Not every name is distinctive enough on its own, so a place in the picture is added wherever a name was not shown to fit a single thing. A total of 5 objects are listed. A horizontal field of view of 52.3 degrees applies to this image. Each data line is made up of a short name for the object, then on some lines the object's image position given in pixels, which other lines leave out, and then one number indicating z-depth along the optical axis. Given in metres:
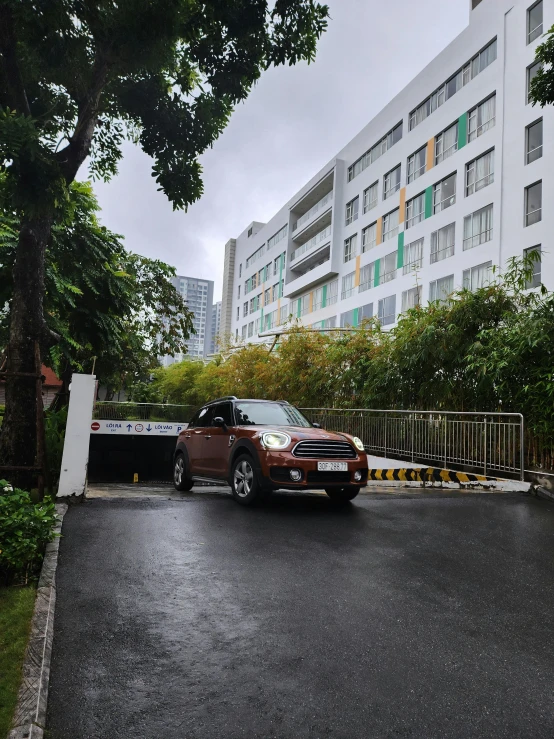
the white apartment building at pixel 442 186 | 23.78
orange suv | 7.91
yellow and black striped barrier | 11.93
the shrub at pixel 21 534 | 4.59
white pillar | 8.23
